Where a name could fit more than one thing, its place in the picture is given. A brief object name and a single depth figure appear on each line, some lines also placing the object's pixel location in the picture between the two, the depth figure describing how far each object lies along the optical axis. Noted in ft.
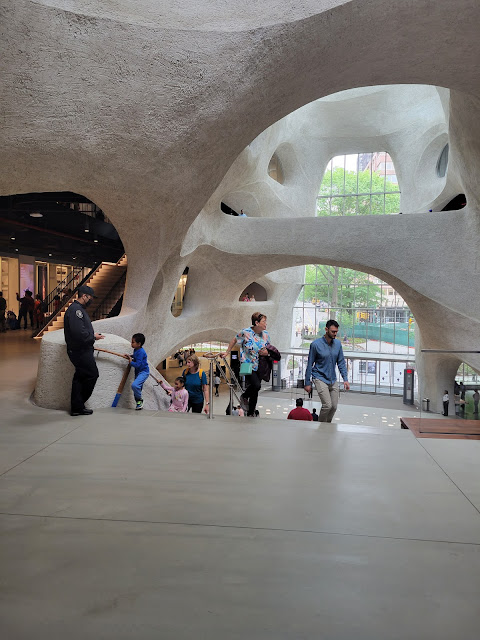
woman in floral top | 19.20
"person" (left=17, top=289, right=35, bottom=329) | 57.77
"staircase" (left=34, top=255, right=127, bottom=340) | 51.70
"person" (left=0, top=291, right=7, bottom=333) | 54.60
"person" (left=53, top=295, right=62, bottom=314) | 60.18
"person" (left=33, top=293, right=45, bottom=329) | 57.16
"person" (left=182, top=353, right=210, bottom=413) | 22.25
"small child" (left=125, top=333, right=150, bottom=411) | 19.20
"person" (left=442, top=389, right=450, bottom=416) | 56.98
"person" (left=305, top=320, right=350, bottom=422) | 19.30
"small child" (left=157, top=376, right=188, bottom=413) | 21.33
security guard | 17.15
